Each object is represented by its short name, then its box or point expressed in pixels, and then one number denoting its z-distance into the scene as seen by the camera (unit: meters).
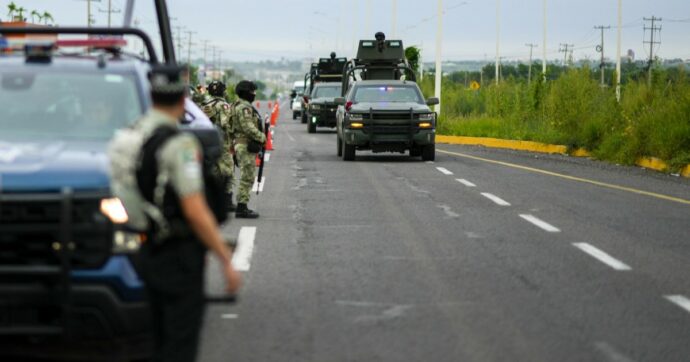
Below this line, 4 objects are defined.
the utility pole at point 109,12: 106.31
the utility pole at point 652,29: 116.25
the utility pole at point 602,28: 128.43
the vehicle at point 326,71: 57.44
